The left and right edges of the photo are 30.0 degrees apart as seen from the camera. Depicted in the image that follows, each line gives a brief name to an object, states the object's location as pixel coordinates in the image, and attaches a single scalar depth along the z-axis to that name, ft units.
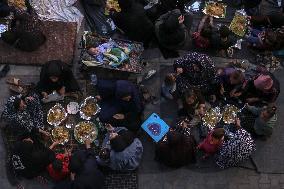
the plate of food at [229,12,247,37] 41.29
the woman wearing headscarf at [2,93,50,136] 34.59
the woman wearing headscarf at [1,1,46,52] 36.91
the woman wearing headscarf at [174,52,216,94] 36.52
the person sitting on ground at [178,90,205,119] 35.47
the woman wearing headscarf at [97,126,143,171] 32.71
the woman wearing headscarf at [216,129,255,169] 34.14
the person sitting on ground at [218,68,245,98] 35.96
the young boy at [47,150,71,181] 32.73
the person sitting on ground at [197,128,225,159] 33.37
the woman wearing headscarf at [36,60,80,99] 34.65
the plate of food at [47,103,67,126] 36.19
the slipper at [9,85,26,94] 36.81
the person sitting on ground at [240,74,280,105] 35.57
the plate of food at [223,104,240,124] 37.50
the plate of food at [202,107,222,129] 36.99
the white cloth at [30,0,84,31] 39.96
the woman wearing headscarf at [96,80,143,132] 35.40
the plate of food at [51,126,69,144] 35.73
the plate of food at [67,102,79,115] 36.76
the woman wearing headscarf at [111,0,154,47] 37.70
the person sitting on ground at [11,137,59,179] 32.71
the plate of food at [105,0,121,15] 40.45
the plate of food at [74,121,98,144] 35.83
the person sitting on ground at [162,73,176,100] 36.68
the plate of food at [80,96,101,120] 36.68
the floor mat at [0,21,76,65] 38.11
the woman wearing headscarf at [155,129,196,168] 33.22
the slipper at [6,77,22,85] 36.78
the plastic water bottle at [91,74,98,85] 37.74
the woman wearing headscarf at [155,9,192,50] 36.55
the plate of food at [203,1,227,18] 41.60
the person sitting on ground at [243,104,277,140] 34.78
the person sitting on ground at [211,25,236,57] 37.86
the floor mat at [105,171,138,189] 34.81
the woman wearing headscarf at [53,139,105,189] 32.01
